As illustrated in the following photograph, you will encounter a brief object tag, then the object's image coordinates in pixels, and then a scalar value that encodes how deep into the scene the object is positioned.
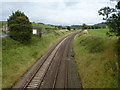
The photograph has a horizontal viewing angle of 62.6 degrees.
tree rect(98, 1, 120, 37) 12.34
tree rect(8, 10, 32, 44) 23.45
